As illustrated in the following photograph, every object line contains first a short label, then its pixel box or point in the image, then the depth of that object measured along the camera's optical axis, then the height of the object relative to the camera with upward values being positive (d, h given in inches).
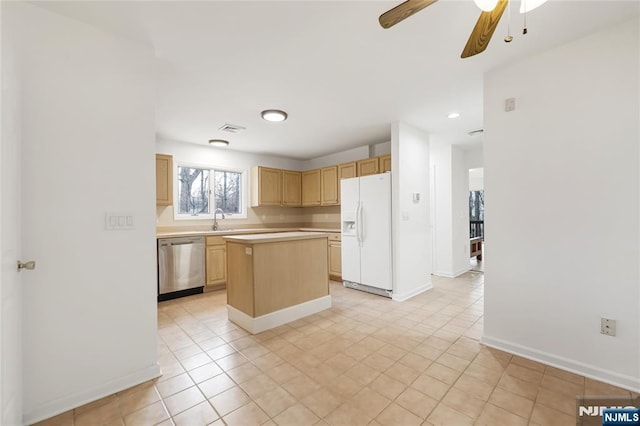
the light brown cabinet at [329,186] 213.3 +20.7
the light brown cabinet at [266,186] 215.5 +21.7
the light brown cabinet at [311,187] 228.1 +21.6
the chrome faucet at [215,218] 199.8 -3.3
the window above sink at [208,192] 191.2 +16.8
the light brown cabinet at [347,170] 199.0 +31.4
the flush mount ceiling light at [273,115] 134.4 +49.6
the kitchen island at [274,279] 112.0 -29.9
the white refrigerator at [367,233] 156.2 -13.3
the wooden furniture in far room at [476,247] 251.0 -36.1
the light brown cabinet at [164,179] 166.9 +22.3
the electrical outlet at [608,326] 76.1 -33.8
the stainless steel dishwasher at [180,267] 156.6 -31.6
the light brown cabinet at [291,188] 231.9 +21.3
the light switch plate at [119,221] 74.7 -1.6
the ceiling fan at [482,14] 49.5 +37.4
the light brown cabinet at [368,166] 185.9 +31.9
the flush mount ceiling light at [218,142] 186.1 +50.1
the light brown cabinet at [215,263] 175.0 -32.3
